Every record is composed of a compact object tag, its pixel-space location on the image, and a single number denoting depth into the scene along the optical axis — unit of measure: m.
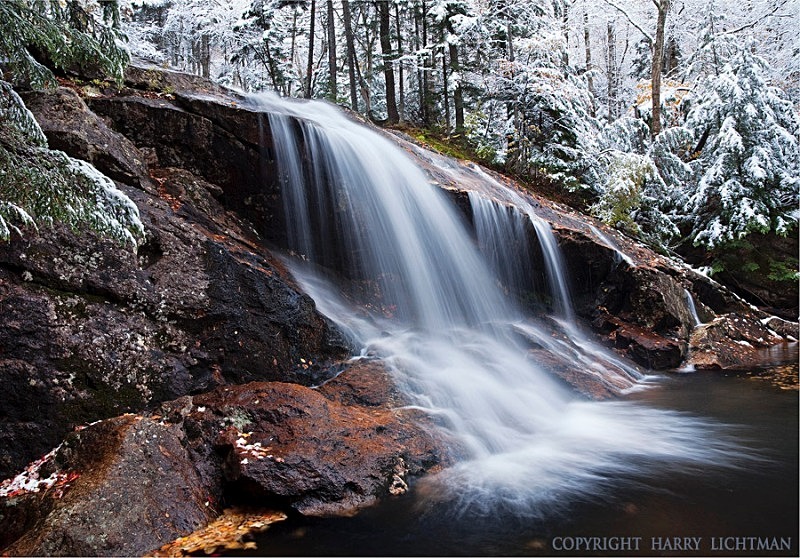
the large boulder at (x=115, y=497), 3.05
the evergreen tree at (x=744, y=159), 12.71
